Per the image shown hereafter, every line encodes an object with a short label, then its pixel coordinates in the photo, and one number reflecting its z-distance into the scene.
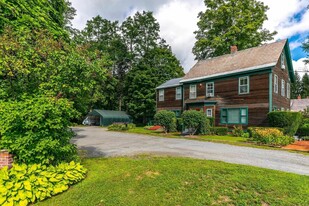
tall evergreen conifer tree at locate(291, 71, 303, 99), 62.94
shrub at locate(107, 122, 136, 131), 25.32
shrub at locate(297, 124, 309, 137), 15.79
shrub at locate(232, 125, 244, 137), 16.56
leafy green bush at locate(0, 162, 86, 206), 4.27
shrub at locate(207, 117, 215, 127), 18.27
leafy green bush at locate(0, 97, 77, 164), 4.74
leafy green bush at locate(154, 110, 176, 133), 18.03
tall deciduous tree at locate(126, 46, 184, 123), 36.00
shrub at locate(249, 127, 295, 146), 11.52
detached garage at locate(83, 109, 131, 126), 36.19
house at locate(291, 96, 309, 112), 32.50
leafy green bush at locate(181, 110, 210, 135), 15.91
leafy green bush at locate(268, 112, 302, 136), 14.28
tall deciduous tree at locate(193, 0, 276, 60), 28.23
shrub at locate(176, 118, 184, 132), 19.67
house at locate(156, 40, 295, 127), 16.55
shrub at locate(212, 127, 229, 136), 17.08
